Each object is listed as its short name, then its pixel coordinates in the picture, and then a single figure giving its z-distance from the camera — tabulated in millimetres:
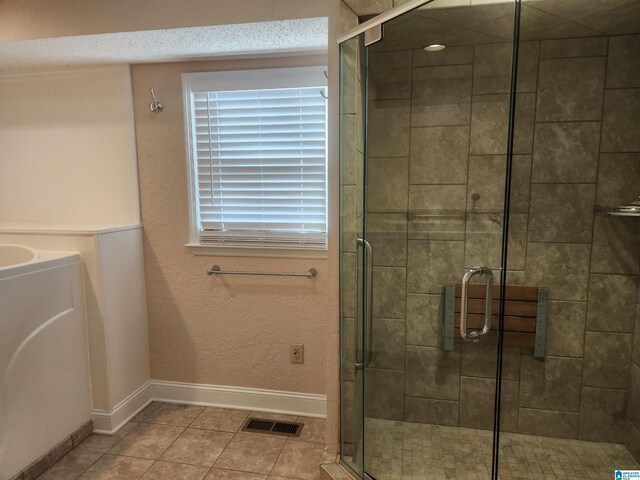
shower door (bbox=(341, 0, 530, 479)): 1732
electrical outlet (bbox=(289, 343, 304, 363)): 2317
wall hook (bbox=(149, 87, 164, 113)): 2291
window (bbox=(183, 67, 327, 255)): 2174
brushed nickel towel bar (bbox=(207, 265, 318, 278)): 2240
